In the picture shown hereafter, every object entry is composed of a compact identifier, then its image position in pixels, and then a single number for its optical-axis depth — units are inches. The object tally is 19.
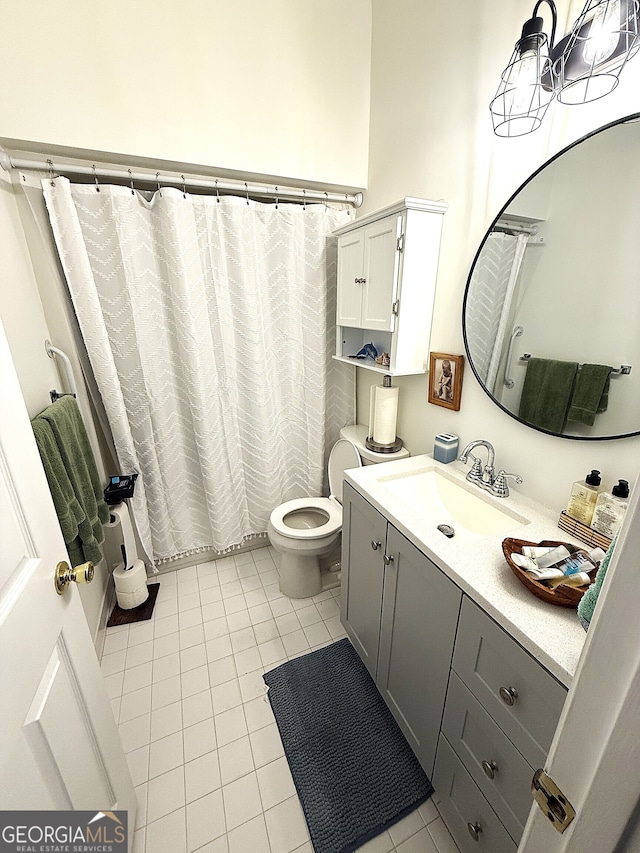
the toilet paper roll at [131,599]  71.9
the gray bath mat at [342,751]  43.2
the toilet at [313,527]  69.8
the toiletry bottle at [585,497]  38.4
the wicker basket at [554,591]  29.9
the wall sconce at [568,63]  30.7
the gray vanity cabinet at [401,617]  38.6
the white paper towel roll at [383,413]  65.9
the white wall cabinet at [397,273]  53.5
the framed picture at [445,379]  56.2
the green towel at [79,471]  50.4
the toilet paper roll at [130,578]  70.9
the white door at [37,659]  22.8
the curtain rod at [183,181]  54.2
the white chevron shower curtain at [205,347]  62.1
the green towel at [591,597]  25.5
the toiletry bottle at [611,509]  35.7
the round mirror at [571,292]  35.1
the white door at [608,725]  12.7
